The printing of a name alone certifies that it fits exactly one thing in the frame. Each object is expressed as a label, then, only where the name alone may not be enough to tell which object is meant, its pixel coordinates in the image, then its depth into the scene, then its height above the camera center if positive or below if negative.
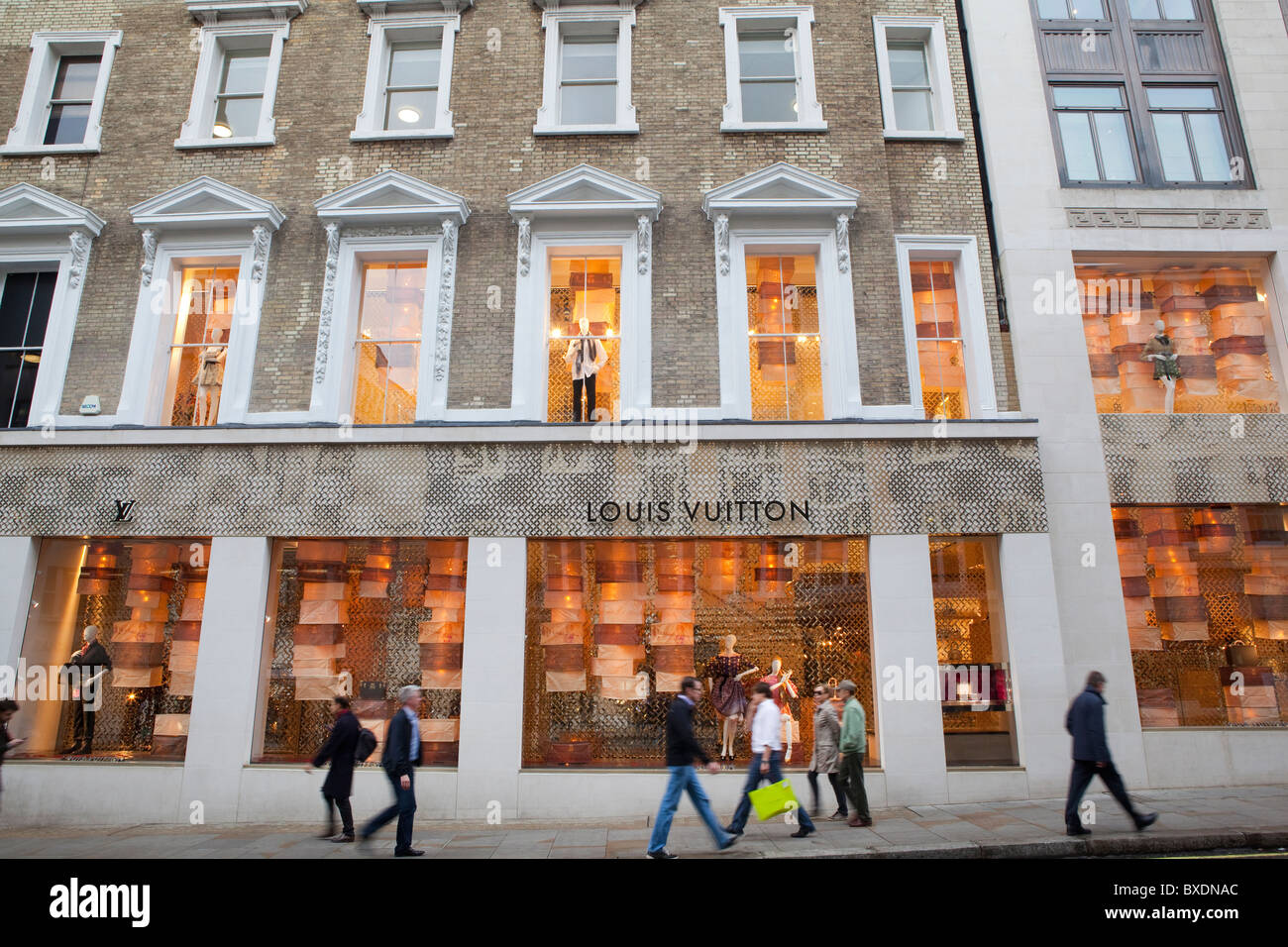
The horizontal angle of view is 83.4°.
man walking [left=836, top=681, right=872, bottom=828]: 9.16 -1.15
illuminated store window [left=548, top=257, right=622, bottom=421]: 11.87 +5.34
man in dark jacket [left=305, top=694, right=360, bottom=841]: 8.83 -1.10
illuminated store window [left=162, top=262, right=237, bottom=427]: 12.12 +5.32
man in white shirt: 8.33 -0.96
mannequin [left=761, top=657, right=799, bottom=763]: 10.66 -0.39
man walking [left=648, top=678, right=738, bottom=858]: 7.58 -1.15
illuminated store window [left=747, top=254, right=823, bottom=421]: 11.79 +5.25
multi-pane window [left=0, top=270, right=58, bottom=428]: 12.26 +5.57
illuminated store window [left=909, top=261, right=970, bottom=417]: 11.98 +5.32
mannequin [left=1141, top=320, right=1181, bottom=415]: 12.30 +5.05
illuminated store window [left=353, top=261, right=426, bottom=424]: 12.00 +5.32
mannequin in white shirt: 11.93 +4.91
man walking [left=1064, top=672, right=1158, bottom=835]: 8.02 -1.00
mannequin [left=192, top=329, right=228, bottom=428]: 12.05 +4.80
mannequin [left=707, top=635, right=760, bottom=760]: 10.67 -0.34
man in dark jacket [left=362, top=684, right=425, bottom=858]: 7.92 -1.09
